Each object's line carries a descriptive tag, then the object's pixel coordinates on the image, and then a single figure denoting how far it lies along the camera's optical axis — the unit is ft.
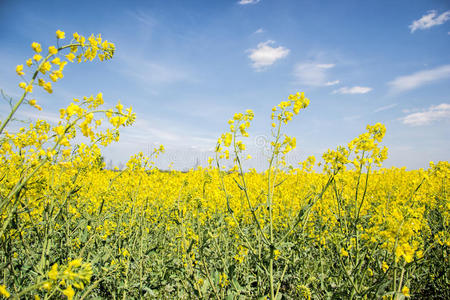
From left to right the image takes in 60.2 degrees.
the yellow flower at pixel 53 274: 1.86
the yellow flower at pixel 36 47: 2.08
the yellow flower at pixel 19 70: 2.04
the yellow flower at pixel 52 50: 2.07
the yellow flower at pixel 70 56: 2.19
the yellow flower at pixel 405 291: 2.40
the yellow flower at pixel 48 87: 2.07
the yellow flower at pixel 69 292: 1.82
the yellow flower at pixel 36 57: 2.06
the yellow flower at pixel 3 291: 1.79
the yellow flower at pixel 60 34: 2.13
